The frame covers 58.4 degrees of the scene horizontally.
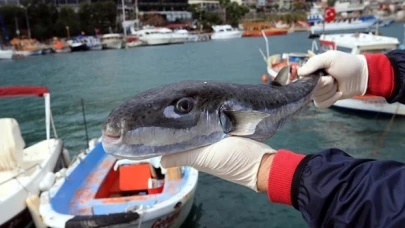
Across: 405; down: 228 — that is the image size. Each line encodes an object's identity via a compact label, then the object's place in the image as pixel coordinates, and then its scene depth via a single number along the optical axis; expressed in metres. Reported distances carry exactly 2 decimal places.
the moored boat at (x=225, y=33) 91.00
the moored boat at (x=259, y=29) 95.69
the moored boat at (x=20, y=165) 8.16
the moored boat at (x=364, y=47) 16.83
